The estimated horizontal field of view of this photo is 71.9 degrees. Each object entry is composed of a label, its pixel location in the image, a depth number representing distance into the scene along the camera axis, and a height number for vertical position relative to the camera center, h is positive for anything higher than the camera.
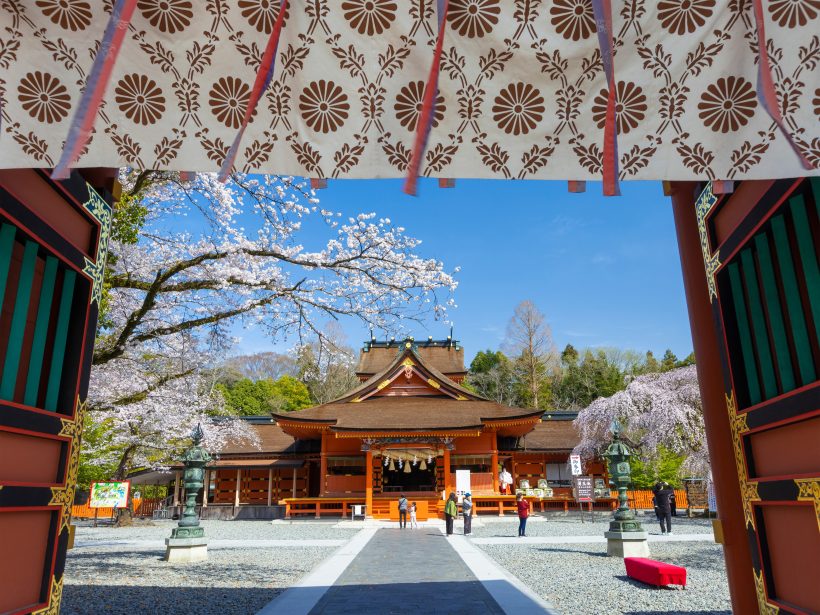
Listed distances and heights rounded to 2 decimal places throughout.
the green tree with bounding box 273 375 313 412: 42.28 +6.06
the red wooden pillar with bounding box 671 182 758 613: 3.87 +0.46
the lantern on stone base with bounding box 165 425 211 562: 10.91 -0.91
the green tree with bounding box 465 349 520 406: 48.06 +7.77
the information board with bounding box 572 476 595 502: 17.22 -0.53
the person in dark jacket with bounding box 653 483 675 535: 15.34 -0.95
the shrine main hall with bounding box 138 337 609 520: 22.09 +0.87
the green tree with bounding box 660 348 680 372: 45.84 +8.91
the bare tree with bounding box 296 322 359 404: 42.22 +6.75
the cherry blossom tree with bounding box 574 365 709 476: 20.92 +1.99
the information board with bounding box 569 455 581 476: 17.45 +0.21
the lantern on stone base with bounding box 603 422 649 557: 10.90 -1.10
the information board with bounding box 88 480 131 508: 19.83 -0.48
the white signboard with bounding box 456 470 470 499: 19.14 -0.26
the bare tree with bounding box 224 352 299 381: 49.62 +9.42
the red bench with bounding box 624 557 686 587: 7.70 -1.37
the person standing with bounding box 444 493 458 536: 15.95 -1.08
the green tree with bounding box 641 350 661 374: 45.62 +8.51
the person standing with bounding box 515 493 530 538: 15.10 -1.05
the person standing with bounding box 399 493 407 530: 18.33 -1.23
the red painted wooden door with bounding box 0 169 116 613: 2.98 +0.71
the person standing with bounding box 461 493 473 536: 16.31 -1.09
